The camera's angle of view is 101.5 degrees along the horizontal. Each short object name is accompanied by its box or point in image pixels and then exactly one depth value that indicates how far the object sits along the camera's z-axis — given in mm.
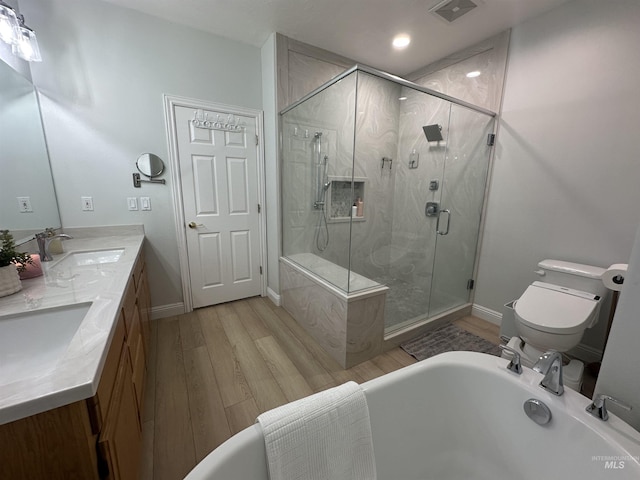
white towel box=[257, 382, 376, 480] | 838
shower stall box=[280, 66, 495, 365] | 2158
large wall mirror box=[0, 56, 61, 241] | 1445
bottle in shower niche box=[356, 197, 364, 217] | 2952
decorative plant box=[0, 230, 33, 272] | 1104
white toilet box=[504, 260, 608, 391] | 1581
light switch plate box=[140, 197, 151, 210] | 2350
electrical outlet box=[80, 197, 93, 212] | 2154
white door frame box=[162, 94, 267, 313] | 2334
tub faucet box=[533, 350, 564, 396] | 1000
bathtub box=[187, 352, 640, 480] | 833
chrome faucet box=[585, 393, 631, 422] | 880
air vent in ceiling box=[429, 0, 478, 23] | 1918
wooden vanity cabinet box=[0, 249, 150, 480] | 612
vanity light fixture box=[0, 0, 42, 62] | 1418
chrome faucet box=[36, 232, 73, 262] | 1560
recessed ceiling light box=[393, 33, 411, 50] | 2369
